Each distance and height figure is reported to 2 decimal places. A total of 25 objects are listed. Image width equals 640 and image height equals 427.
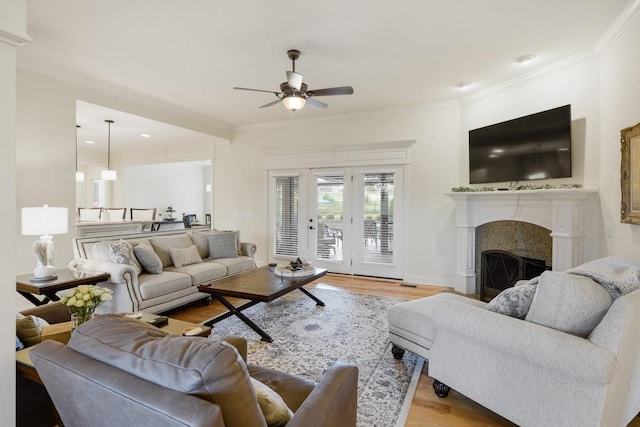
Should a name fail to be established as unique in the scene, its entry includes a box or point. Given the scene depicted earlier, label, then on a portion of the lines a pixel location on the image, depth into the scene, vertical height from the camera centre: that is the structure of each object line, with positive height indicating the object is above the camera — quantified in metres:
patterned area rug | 2.25 -1.25
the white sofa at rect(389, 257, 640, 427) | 1.53 -0.71
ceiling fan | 3.32 +1.26
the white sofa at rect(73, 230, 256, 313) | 3.44 -0.74
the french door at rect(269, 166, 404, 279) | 5.62 -0.13
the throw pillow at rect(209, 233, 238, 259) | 5.01 -0.55
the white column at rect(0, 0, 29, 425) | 1.42 +0.09
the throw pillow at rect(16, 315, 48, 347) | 1.64 -0.63
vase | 1.72 -0.58
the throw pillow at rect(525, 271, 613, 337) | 1.66 -0.47
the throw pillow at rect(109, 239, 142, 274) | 3.62 -0.50
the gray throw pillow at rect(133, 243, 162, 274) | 3.89 -0.59
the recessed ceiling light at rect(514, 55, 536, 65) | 3.62 +1.73
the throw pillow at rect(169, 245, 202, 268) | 4.32 -0.63
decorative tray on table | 3.82 -0.71
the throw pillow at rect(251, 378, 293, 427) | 1.11 -0.69
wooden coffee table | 3.15 -0.79
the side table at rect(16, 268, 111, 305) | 2.95 -0.69
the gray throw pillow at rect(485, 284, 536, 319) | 1.91 -0.53
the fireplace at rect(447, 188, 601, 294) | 3.49 -0.06
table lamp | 2.85 -0.18
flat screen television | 3.67 +0.80
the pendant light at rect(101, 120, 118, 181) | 6.99 +0.76
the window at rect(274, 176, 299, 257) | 6.44 -0.11
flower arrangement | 1.69 -0.48
